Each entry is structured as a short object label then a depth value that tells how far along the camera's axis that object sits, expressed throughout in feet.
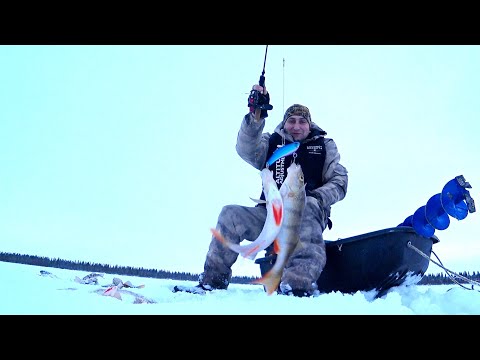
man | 12.28
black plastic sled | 12.76
